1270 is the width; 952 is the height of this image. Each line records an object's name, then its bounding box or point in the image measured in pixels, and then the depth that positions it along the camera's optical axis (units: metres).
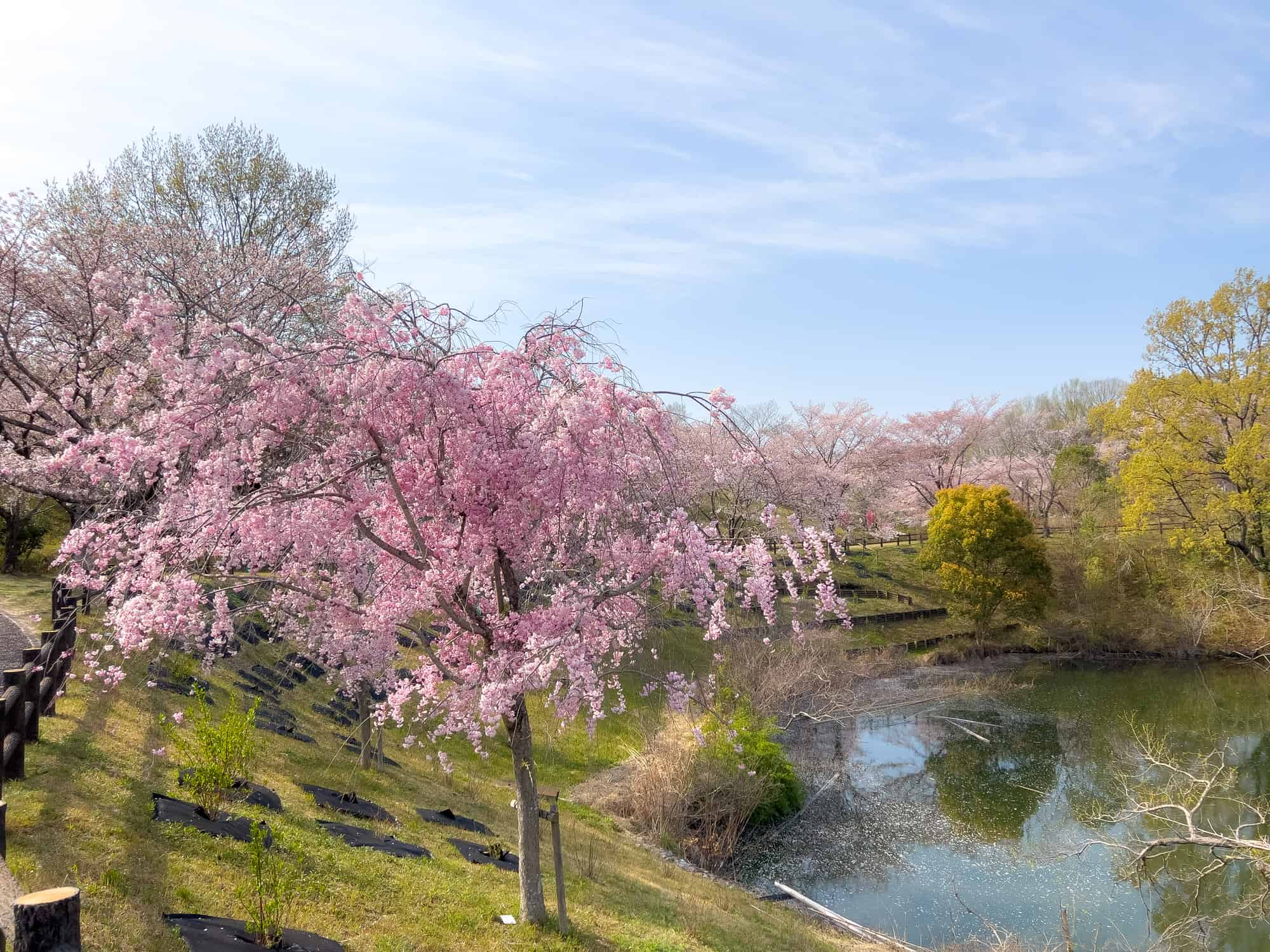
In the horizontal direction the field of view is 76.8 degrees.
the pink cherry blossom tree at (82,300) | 11.05
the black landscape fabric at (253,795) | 7.52
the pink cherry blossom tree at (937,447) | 46.22
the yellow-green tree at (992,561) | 28.23
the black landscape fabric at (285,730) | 11.18
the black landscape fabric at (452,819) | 9.84
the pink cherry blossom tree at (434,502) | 6.01
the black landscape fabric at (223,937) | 4.91
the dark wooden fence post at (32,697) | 7.01
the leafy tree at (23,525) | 19.06
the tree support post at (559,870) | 7.01
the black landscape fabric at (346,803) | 8.69
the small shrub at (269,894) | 5.03
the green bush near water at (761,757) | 14.06
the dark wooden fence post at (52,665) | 7.80
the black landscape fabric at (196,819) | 6.49
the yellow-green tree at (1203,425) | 24.48
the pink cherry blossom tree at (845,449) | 40.44
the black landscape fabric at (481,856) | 8.84
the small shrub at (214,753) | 6.73
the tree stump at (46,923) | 2.94
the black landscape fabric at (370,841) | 7.75
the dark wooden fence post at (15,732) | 6.37
